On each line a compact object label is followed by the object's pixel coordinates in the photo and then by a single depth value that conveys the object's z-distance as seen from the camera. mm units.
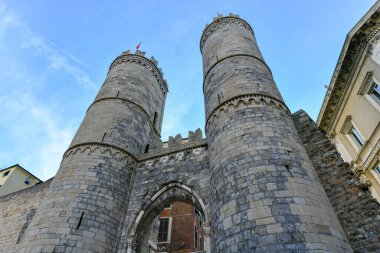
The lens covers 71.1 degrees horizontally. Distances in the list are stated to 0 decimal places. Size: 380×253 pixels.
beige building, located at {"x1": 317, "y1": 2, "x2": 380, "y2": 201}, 10758
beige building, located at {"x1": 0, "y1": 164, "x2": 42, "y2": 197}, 20011
